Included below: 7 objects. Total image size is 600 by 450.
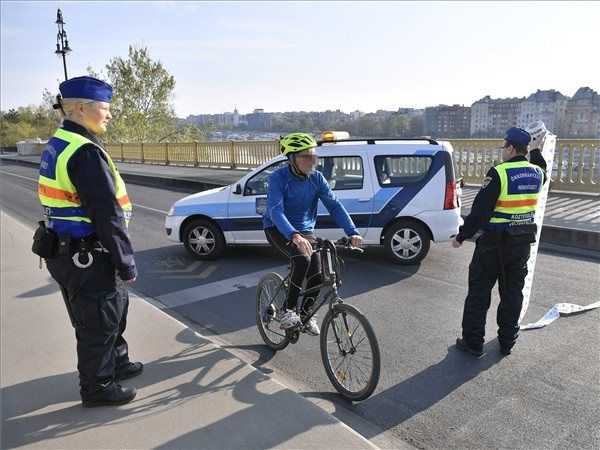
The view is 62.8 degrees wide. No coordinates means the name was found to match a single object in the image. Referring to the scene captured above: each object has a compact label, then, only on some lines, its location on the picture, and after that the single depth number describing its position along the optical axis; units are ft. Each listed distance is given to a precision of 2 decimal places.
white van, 23.29
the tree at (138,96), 150.51
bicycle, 11.10
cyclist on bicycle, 11.82
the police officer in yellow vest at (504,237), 13.20
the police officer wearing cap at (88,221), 9.37
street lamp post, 84.43
